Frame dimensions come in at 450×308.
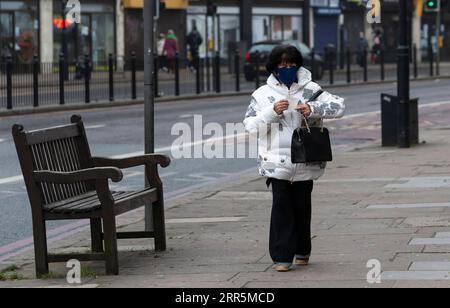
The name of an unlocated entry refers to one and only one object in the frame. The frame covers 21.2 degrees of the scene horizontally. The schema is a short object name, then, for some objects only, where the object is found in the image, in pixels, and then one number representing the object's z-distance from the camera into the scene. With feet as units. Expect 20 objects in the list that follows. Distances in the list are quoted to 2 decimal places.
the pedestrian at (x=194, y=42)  156.25
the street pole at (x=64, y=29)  126.05
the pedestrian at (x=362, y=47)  141.08
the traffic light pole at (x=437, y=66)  152.19
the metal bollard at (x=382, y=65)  138.72
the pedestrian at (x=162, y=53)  109.81
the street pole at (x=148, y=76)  31.45
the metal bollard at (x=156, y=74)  104.94
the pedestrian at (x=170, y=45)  145.89
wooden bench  26.27
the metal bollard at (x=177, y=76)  107.65
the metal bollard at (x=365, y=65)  136.87
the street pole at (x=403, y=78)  57.31
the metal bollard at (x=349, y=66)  133.80
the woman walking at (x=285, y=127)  25.59
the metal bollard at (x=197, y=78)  110.42
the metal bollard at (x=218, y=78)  113.80
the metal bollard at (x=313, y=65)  132.46
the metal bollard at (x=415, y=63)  142.72
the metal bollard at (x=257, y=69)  119.75
